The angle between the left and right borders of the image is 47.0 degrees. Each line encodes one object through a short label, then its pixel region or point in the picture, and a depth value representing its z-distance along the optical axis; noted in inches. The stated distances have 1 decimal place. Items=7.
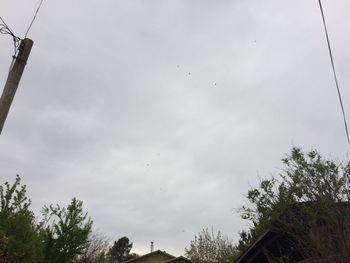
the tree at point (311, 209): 344.2
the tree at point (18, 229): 677.9
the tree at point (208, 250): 1659.7
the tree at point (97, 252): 1910.1
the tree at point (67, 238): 671.1
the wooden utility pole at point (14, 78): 266.7
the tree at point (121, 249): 2963.6
